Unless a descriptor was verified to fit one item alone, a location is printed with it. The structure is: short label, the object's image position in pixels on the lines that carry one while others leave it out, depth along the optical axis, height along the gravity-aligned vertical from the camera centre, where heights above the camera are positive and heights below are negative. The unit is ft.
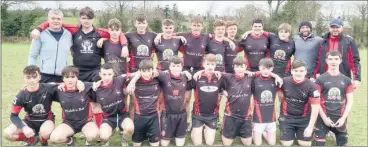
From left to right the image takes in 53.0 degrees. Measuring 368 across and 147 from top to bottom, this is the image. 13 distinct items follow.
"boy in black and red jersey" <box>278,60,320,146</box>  19.03 -2.04
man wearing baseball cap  21.02 +1.04
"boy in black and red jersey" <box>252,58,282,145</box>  19.38 -1.97
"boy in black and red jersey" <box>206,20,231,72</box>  21.79 +1.38
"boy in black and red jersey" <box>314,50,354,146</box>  19.10 -1.75
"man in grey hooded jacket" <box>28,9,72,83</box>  19.24 +0.99
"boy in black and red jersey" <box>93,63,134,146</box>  17.84 -1.66
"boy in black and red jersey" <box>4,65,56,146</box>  17.20 -2.02
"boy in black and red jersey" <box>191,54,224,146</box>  19.21 -1.82
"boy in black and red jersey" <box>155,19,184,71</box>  21.29 +1.29
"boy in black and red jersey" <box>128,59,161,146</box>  18.33 -1.98
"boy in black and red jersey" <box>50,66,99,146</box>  17.47 -2.10
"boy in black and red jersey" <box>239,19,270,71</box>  22.17 +1.37
